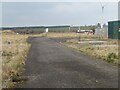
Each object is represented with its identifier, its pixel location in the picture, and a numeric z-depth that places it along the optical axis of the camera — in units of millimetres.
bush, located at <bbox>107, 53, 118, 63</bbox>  18519
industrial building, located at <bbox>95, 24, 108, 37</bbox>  67519
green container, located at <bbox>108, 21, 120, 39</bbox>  56016
